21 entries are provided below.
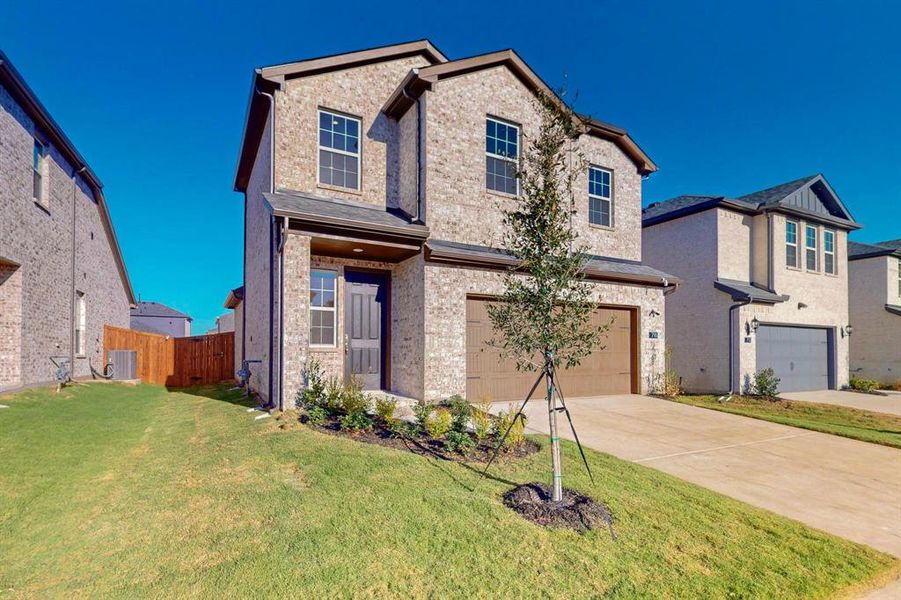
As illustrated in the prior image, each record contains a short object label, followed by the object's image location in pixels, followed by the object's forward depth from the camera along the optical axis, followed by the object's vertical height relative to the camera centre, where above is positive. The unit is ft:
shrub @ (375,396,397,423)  23.03 -5.18
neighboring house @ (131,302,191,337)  122.07 -2.20
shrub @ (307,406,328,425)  24.18 -5.75
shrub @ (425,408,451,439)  20.90 -5.44
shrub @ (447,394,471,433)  20.79 -5.07
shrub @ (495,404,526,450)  20.19 -5.52
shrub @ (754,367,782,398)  44.32 -7.15
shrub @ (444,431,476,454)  19.56 -5.81
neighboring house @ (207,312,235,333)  150.79 -4.26
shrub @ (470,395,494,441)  20.51 -5.34
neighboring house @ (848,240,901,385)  62.39 +0.44
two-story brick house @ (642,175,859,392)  47.24 +3.48
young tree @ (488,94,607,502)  14.98 +1.37
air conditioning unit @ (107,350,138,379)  51.24 -6.13
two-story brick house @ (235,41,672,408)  29.32 +6.12
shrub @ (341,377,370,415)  23.65 -4.91
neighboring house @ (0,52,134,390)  33.76 +5.70
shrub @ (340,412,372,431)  22.66 -5.70
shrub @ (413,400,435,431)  21.65 -5.05
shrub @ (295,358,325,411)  26.40 -4.83
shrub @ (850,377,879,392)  54.08 -8.72
